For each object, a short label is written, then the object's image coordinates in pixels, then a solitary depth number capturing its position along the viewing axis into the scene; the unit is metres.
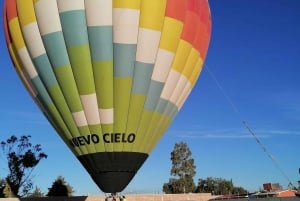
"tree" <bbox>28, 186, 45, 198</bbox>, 50.86
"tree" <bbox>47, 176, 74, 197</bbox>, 42.03
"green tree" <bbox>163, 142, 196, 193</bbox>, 60.59
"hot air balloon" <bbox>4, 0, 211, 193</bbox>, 15.29
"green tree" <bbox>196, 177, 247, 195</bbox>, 85.31
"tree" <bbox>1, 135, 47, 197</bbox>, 42.12
